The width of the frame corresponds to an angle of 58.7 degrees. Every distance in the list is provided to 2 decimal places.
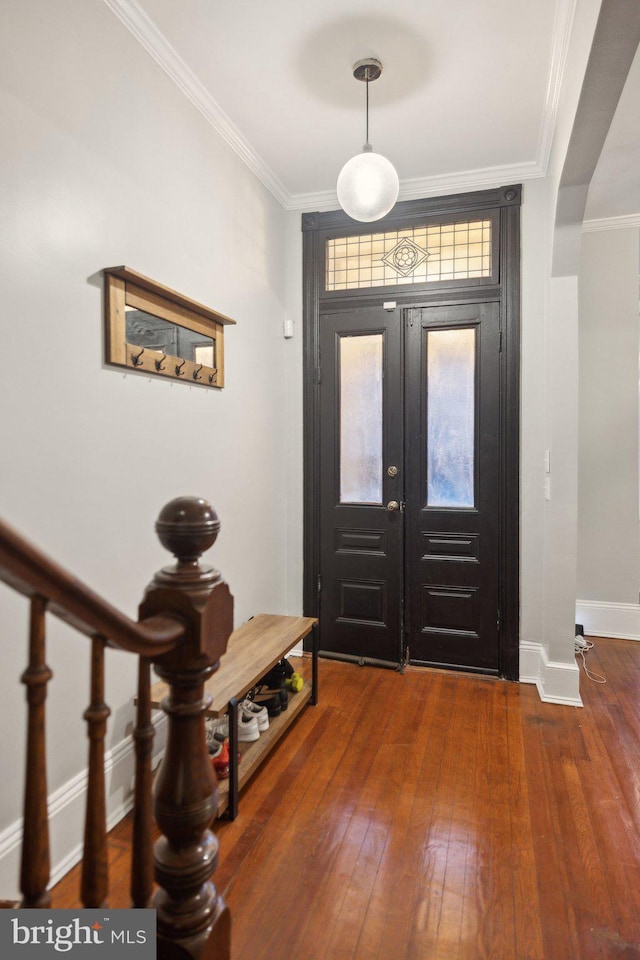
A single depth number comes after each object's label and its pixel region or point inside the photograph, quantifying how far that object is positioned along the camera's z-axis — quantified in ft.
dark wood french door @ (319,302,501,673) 10.80
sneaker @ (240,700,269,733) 7.99
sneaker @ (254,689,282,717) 8.46
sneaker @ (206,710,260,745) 7.56
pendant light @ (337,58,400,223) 7.88
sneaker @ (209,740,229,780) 6.94
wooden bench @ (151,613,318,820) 6.44
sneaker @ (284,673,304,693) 9.41
